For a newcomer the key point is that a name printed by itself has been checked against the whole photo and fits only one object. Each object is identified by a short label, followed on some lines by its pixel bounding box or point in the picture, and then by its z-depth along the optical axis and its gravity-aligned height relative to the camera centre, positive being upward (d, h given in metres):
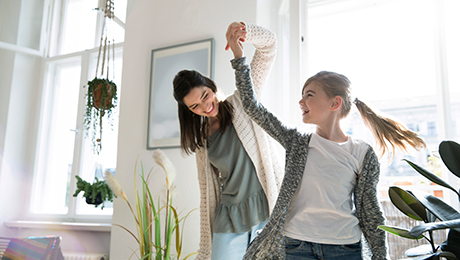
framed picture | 2.32 +0.65
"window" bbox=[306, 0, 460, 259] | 1.92 +0.72
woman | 1.37 +0.08
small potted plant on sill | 2.65 -0.11
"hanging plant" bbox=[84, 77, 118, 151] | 2.61 +0.57
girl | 1.07 +0.01
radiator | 2.79 -0.62
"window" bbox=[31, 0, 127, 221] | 3.35 +0.56
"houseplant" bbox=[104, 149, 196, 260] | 1.95 -0.27
